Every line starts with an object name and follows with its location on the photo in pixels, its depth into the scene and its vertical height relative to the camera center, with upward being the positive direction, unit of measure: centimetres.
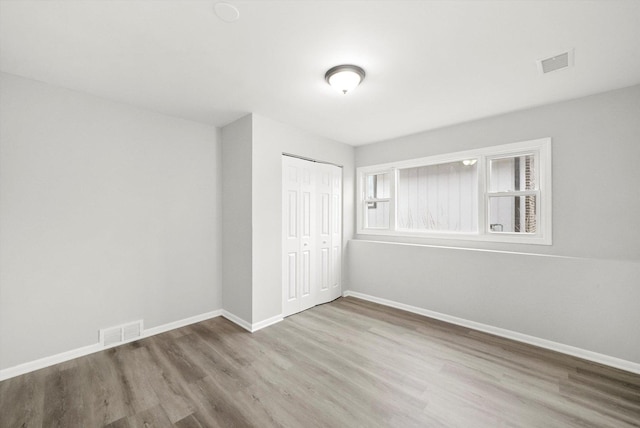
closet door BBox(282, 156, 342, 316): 365 -29
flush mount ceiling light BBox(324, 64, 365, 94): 221 +119
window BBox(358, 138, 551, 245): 309 +27
